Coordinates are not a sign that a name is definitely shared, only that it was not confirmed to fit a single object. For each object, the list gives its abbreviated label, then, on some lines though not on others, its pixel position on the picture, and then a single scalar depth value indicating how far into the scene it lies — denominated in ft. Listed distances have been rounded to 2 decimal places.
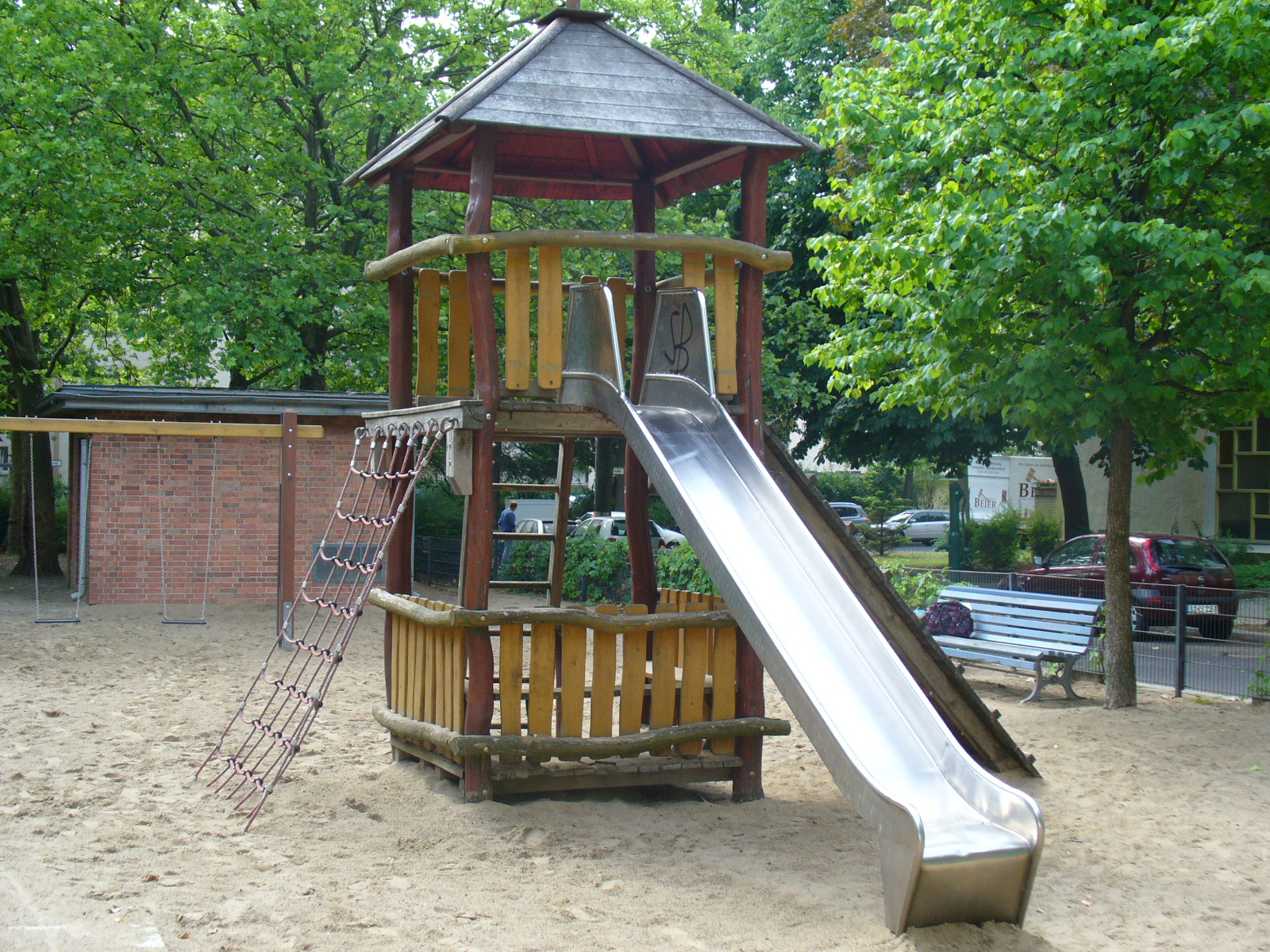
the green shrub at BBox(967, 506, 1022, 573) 79.82
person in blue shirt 65.43
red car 45.70
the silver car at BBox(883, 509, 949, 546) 136.56
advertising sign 119.55
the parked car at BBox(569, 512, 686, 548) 66.61
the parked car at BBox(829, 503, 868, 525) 137.69
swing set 41.24
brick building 51.01
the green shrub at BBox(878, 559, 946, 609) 43.73
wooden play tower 20.74
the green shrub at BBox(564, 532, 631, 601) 56.39
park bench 34.35
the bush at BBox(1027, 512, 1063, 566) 84.38
